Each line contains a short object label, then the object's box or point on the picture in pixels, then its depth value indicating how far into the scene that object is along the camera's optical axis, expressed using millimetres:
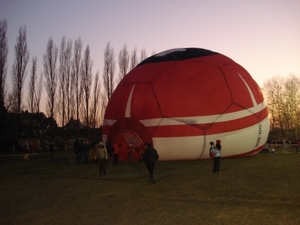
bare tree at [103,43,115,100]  45531
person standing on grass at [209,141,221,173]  13375
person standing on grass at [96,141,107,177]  13938
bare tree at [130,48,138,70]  46031
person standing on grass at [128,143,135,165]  17391
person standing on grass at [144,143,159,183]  11906
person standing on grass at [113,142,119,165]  17812
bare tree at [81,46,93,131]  44031
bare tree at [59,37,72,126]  43312
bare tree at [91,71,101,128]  45281
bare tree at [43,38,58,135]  42281
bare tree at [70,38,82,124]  43719
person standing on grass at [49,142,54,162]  22734
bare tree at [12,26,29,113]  39312
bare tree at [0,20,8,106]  36844
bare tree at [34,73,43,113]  43181
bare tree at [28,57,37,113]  41750
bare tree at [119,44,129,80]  45741
